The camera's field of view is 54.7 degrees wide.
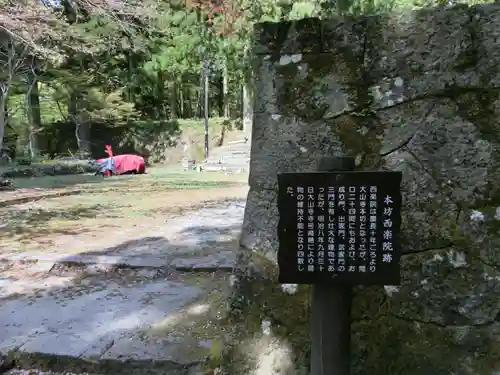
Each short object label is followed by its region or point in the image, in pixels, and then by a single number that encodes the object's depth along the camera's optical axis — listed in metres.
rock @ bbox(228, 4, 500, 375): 2.19
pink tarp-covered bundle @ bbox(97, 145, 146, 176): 15.52
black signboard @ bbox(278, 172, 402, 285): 1.75
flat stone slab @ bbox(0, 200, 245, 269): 4.52
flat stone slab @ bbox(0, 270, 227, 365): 2.80
